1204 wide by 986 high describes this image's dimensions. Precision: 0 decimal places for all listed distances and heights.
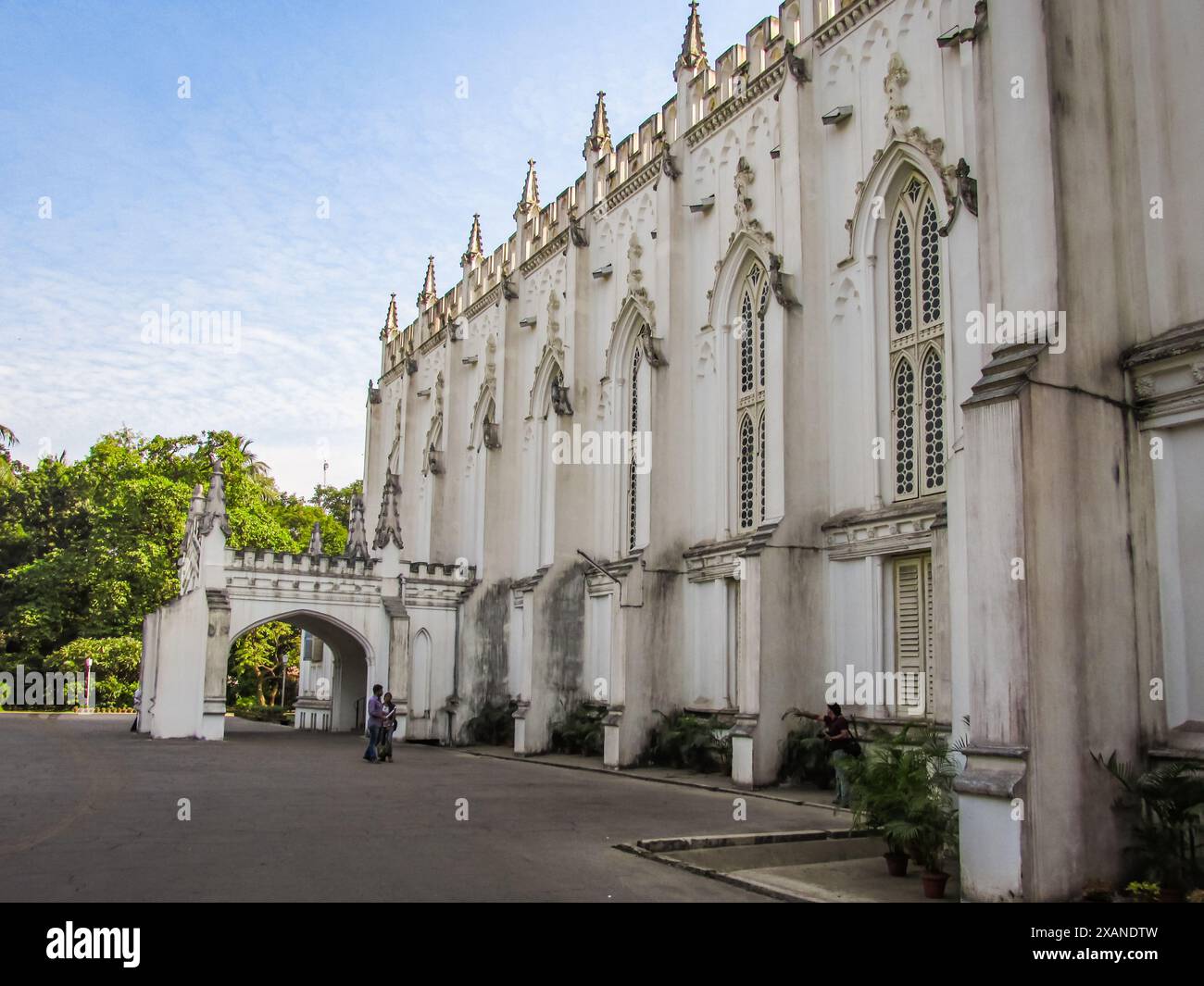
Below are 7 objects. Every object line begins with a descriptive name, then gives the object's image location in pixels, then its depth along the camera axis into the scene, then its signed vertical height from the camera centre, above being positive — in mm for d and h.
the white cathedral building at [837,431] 9070 +3293
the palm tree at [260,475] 61031 +9528
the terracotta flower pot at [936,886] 8898 -1895
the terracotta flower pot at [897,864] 9883 -1911
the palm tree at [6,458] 57219 +9556
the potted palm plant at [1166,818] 8516 -1322
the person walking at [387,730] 23266 -1776
